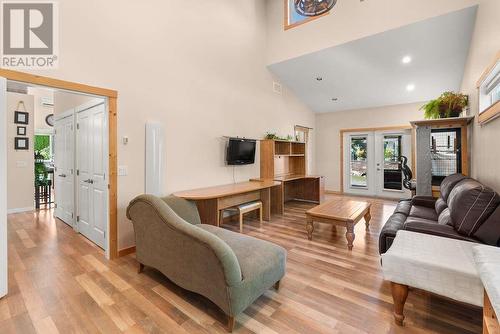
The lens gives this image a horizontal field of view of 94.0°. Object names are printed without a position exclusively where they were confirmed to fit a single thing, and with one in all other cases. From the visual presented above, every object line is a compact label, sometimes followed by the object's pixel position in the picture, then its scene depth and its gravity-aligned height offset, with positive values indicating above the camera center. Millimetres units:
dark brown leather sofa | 1858 -500
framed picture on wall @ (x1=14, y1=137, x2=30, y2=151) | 5155 +518
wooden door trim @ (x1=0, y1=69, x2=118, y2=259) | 2777 +74
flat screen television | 4422 +277
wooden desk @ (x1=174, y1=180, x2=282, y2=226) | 3418 -528
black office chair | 4965 -294
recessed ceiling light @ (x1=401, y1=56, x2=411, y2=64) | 4468 +2047
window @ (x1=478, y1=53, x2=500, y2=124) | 2210 +767
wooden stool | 3924 -734
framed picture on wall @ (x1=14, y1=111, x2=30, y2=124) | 5199 +1110
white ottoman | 1416 -684
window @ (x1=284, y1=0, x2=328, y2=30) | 5012 +3277
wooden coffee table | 3121 -703
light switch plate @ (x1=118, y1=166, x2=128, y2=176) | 2980 -59
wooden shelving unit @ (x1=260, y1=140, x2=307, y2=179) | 5273 +171
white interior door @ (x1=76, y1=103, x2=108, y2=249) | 3139 -107
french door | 6566 +89
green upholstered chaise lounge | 1697 -781
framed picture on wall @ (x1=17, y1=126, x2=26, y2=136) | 5203 +806
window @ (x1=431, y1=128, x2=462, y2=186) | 3498 +178
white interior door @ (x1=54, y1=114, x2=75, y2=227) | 4055 -35
